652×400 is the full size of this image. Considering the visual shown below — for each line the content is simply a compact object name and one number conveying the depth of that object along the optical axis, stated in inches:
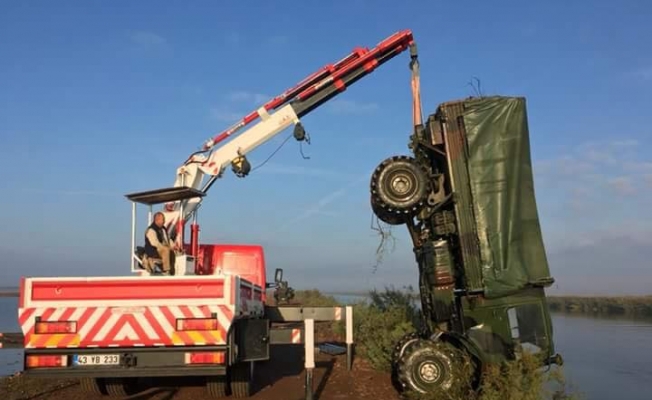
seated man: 369.9
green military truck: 332.8
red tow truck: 275.1
